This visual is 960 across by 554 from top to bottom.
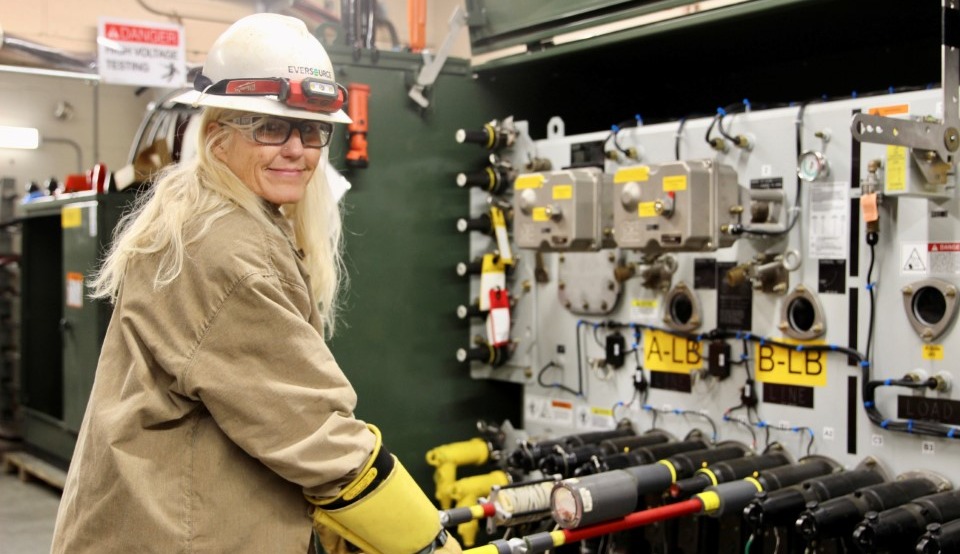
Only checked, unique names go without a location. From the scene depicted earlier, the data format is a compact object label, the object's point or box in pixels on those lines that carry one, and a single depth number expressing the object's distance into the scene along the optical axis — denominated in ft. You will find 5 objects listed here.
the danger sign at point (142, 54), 13.74
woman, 4.78
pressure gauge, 7.47
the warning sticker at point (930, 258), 6.89
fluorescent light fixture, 19.65
